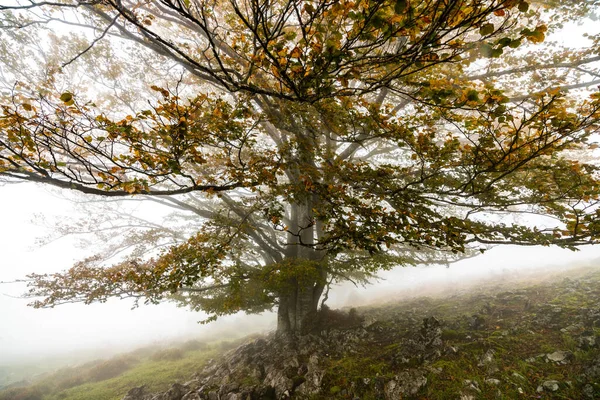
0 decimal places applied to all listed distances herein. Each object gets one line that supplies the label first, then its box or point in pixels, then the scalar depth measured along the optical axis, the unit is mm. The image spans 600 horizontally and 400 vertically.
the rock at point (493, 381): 4734
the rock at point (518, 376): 4701
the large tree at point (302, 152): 2436
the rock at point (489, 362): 5093
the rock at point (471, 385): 4695
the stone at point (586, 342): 5074
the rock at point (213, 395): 6294
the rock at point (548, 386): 4349
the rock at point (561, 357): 4957
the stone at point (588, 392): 4040
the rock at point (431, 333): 6367
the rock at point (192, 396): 6316
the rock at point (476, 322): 7023
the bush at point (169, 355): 14798
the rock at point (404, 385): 5052
